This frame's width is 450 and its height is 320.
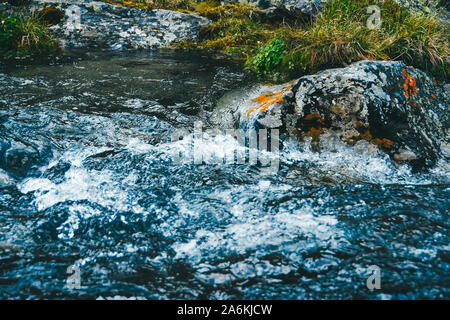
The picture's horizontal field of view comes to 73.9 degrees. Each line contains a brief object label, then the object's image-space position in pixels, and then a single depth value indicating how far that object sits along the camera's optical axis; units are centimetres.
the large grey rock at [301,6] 744
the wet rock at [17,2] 889
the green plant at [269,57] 570
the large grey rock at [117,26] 876
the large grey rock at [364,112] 356
